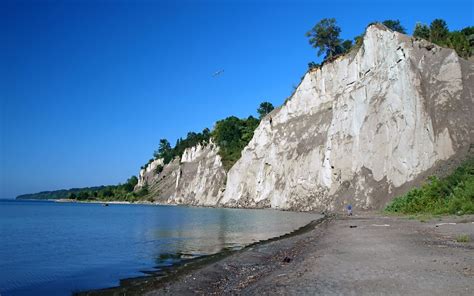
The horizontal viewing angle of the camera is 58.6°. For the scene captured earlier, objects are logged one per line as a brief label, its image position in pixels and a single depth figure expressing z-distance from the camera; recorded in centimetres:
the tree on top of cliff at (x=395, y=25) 6512
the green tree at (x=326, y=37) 6862
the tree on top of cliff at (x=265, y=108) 11025
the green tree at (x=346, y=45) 6962
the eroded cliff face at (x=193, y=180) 9531
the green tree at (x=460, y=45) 4525
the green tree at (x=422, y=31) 5484
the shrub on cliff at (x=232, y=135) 9644
